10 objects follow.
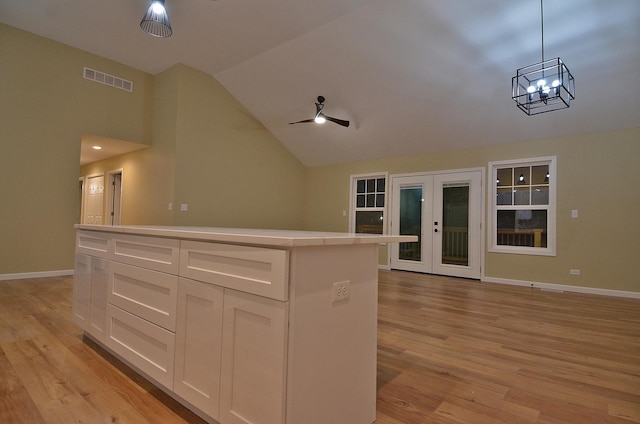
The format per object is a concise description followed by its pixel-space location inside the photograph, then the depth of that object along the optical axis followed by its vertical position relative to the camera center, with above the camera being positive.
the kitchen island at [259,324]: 1.17 -0.43
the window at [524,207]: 5.24 +0.33
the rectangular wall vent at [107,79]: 5.54 +2.39
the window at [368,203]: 7.30 +0.45
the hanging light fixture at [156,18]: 3.54 +2.19
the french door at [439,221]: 5.96 +0.05
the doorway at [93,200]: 7.81 +0.41
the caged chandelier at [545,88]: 3.41 +1.66
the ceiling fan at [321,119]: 5.54 +1.74
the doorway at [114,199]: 7.50 +0.41
